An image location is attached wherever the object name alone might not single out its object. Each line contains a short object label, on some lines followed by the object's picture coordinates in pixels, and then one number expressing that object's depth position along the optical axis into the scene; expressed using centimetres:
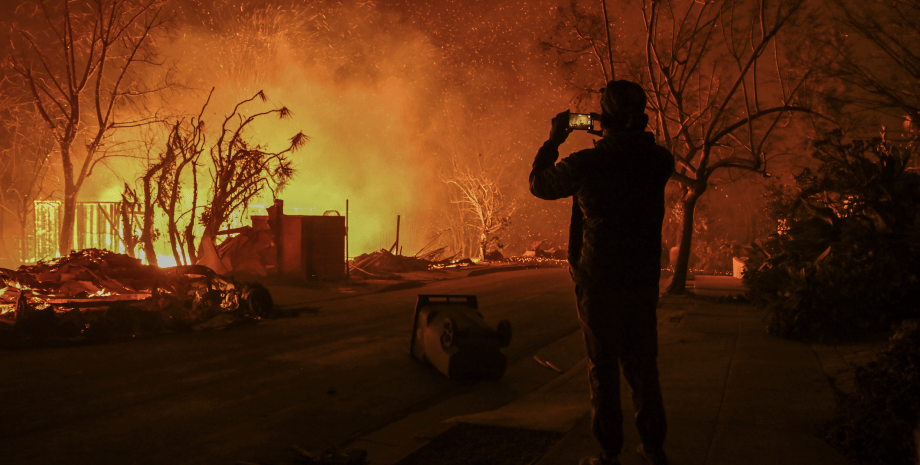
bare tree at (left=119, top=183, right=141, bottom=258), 1711
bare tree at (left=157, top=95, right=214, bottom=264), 1694
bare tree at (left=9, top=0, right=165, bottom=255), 1892
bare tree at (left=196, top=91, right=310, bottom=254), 1789
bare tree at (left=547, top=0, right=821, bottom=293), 1441
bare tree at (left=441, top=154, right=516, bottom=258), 3334
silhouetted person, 330
